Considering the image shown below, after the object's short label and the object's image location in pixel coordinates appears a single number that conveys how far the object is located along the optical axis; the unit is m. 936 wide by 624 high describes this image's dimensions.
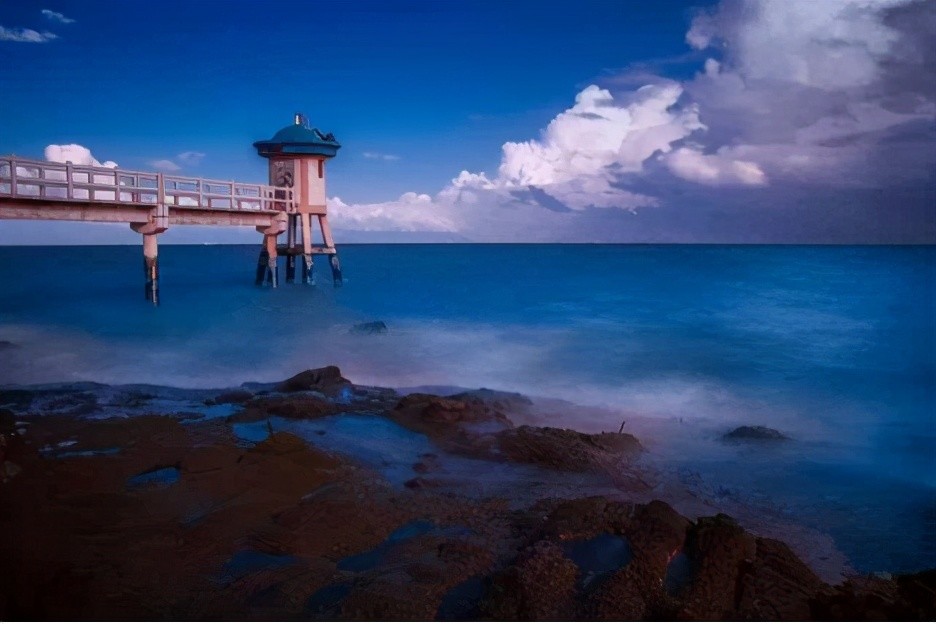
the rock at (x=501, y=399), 6.48
